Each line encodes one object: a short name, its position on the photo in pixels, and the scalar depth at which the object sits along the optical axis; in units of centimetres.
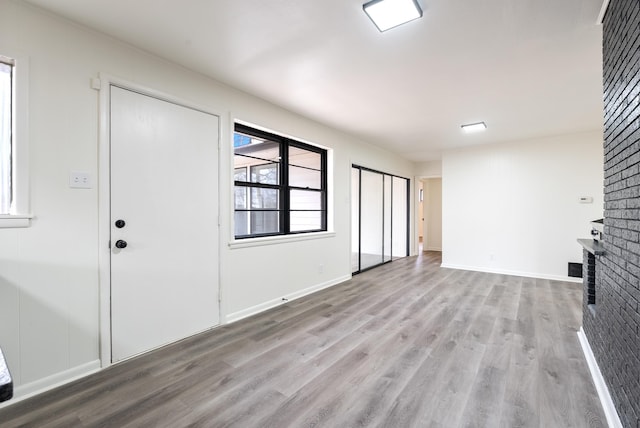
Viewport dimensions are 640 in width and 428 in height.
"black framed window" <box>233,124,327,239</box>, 339
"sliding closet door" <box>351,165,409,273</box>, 546
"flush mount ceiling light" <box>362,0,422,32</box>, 185
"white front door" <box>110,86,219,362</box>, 232
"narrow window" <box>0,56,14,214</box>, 185
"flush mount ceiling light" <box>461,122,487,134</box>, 437
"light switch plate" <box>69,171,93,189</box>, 208
